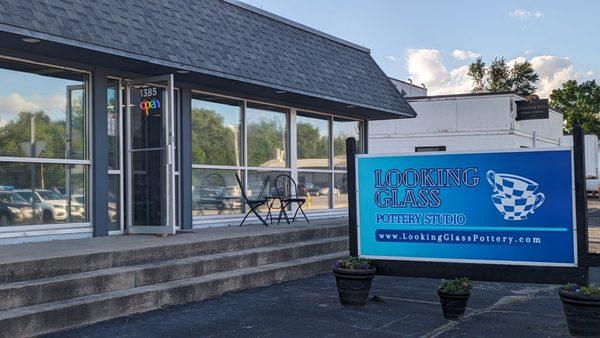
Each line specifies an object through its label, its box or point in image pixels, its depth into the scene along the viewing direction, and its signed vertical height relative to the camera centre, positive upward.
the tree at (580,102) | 61.62 +7.60
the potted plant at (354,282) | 6.59 -1.15
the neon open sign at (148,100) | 8.66 +1.19
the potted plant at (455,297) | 6.07 -1.24
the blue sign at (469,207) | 6.02 -0.34
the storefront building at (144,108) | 7.38 +1.13
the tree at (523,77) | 65.62 +10.68
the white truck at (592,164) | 35.97 +0.55
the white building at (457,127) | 21.22 +1.81
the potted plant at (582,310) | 5.27 -1.22
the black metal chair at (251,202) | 9.97 -0.38
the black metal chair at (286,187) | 11.85 -0.17
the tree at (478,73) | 67.12 +11.51
